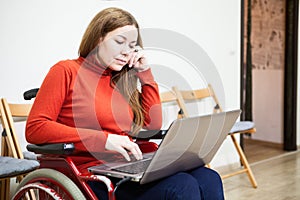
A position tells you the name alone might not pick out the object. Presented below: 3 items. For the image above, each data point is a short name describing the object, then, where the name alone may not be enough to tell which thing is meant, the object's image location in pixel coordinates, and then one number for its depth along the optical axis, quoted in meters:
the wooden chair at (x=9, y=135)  3.86
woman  3.02
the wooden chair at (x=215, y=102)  4.99
